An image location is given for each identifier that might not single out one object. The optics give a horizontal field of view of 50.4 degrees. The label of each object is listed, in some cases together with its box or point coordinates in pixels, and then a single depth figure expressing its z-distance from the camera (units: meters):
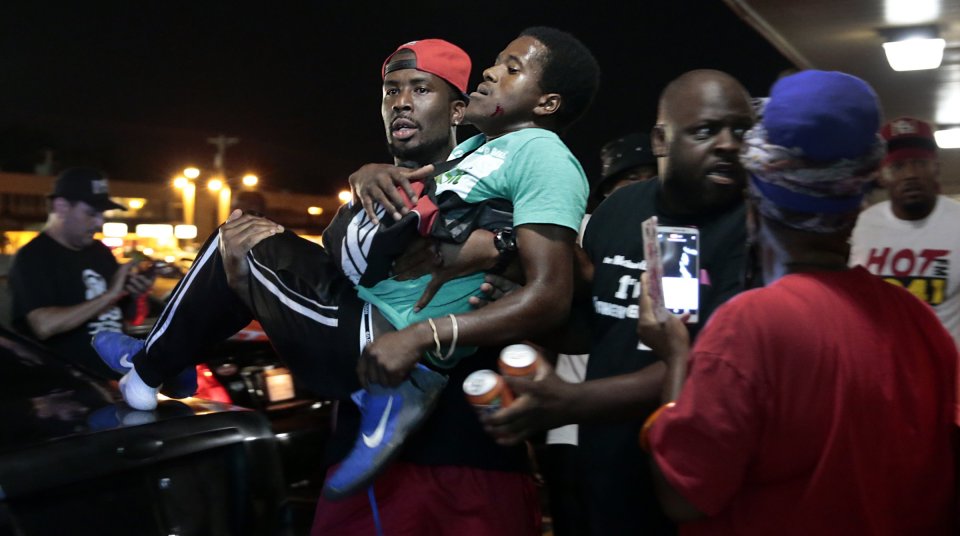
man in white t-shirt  5.07
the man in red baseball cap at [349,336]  2.96
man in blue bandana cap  1.89
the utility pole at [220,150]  37.41
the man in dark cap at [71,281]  5.53
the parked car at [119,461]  2.47
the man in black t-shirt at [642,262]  2.77
